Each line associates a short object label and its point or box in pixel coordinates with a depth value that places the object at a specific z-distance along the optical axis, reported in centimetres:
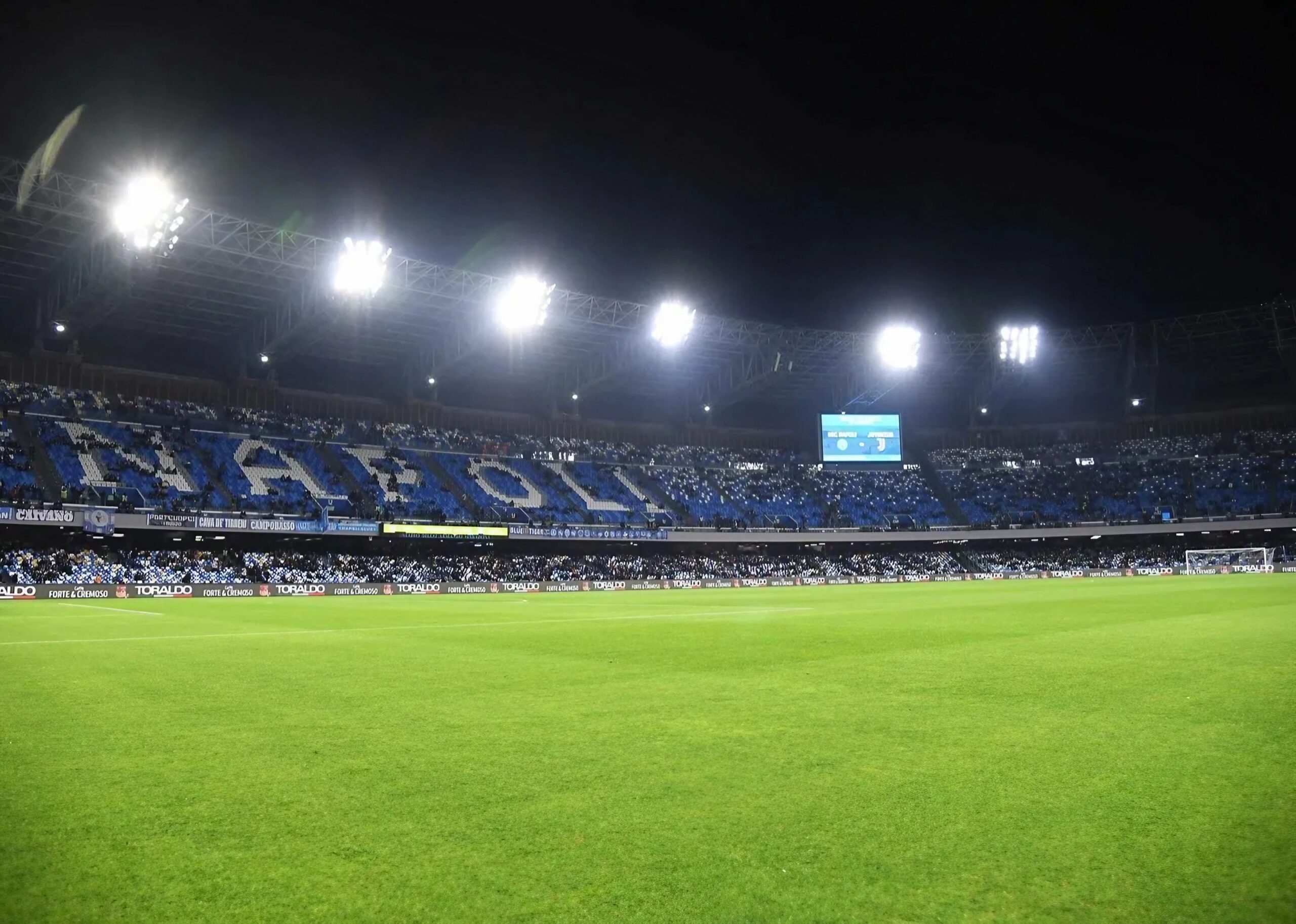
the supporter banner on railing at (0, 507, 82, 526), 3769
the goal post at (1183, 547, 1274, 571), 5647
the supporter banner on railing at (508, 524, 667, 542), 5450
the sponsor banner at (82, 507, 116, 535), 3962
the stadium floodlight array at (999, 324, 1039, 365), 6400
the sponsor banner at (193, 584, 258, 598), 3976
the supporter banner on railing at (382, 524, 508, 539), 5041
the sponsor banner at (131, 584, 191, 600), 3781
